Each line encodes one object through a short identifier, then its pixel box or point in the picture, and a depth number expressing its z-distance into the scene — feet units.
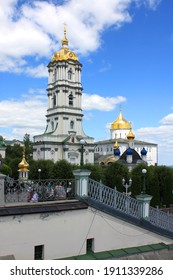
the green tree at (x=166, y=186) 114.62
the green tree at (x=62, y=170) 136.36
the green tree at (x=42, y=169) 145.85
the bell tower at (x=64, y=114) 222.42
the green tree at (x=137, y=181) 112.74
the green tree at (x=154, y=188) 108.90
